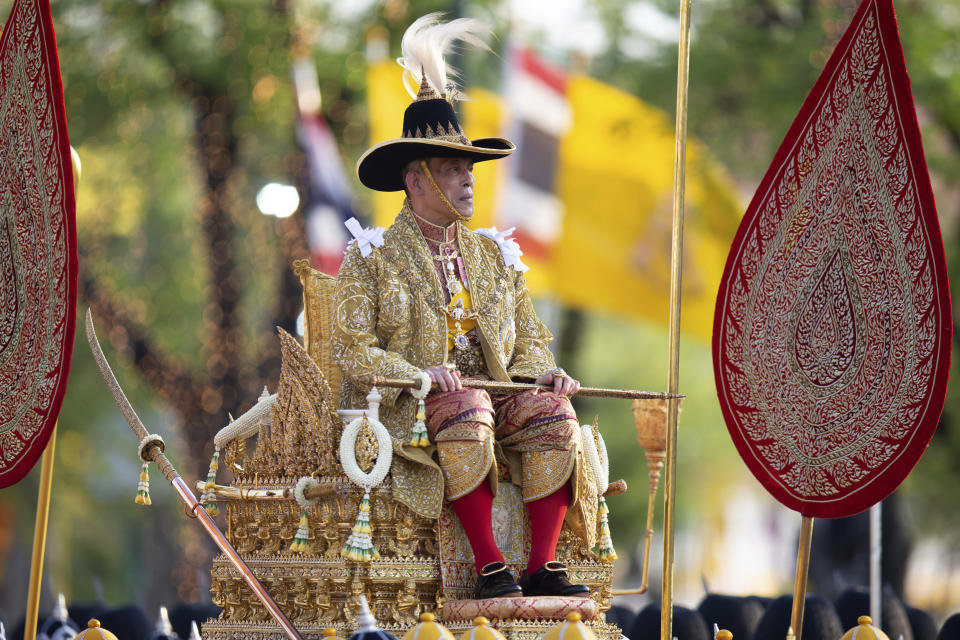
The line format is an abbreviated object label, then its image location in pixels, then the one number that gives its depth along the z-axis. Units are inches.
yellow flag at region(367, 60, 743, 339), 1417.3
